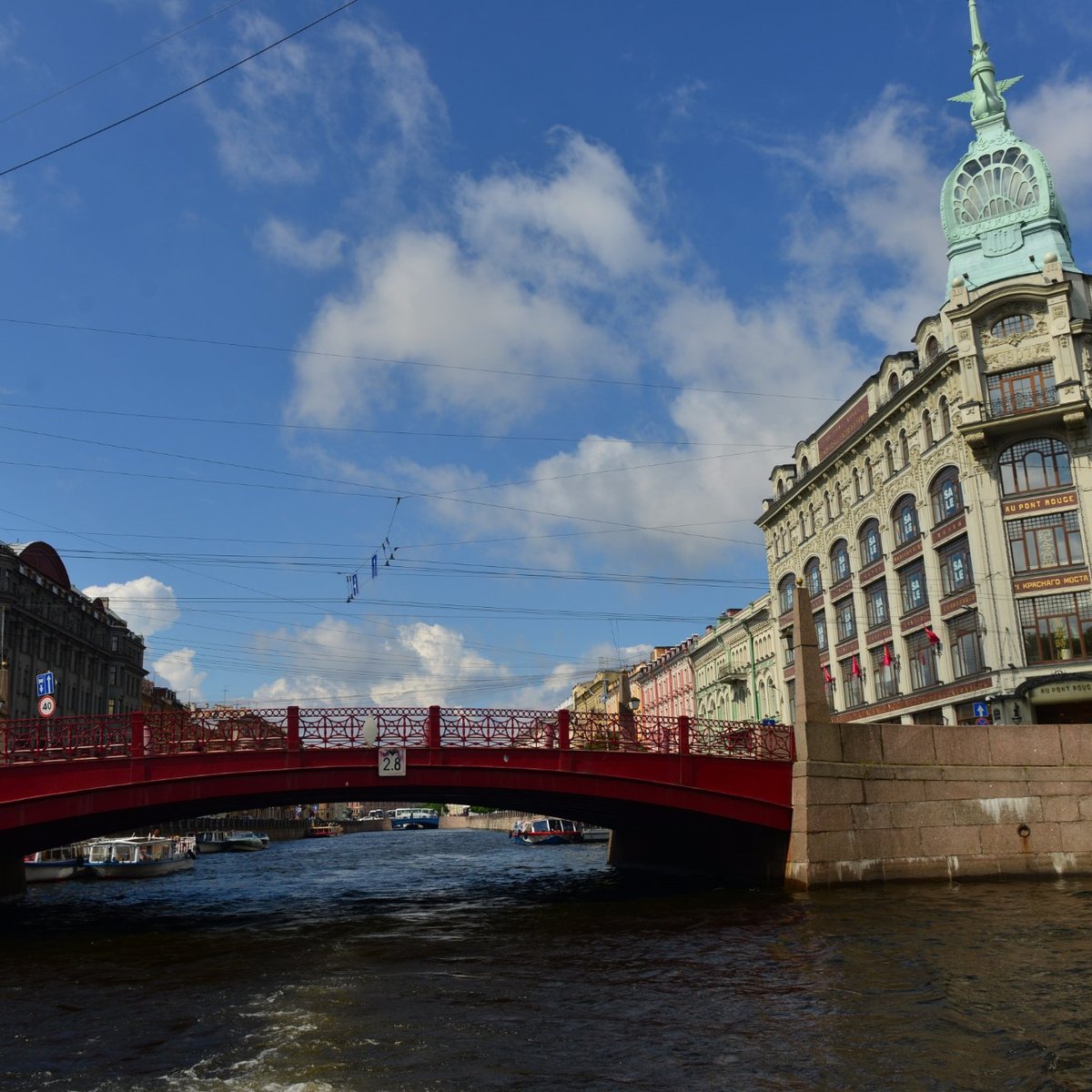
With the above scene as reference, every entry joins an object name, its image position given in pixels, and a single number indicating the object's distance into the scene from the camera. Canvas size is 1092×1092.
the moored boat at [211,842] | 89.38
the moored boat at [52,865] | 52.59
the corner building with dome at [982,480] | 43.34
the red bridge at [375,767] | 26.80
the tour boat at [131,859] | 56.06
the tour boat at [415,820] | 167.62
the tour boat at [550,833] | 92.19
